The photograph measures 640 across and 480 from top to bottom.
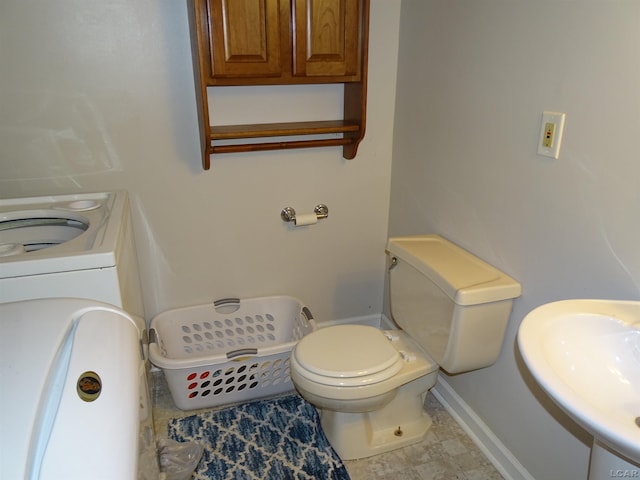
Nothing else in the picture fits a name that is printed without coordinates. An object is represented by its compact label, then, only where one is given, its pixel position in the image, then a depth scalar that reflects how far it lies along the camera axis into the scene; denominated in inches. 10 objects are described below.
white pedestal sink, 37.0
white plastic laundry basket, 74.6
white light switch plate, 51.6
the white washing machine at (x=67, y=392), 20.2
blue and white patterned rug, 68.3
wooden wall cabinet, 64.6
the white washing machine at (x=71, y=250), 43.7
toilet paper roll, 84.7
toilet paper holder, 85.4
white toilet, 60.8
